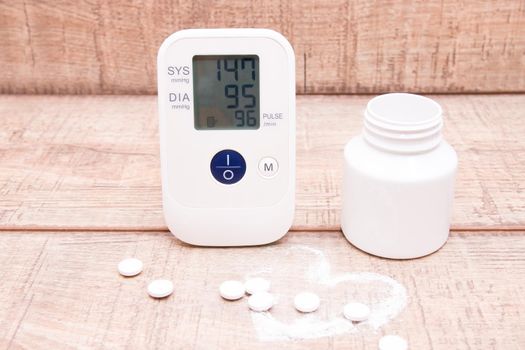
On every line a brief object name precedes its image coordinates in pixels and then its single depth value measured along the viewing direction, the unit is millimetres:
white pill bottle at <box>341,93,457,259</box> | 626
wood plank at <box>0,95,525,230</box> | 685
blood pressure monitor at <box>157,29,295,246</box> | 632
